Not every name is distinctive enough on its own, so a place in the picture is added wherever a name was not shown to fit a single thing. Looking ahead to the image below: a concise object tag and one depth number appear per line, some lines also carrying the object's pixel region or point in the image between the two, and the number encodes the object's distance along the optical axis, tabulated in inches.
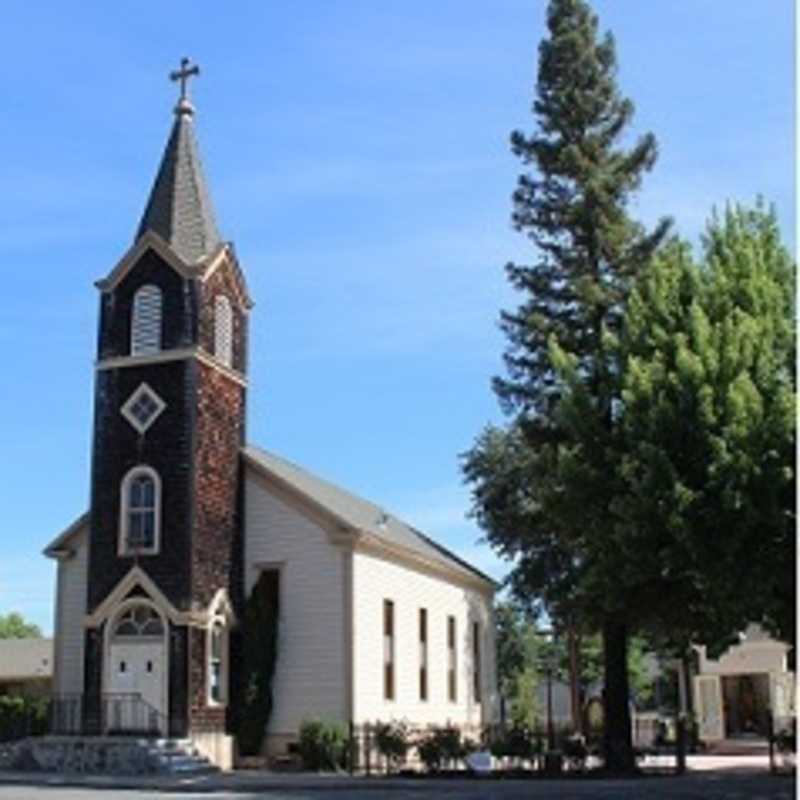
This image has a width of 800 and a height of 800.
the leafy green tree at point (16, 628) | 4400.3
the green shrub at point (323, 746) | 1180.5
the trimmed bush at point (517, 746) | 1111.0
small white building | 1700.3
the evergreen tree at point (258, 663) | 1253.7
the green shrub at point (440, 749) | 1107.3
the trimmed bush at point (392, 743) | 1141.1
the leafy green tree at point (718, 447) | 812.6
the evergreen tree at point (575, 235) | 1264.8
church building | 1226.0
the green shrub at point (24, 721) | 1364.4
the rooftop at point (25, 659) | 2233.0
